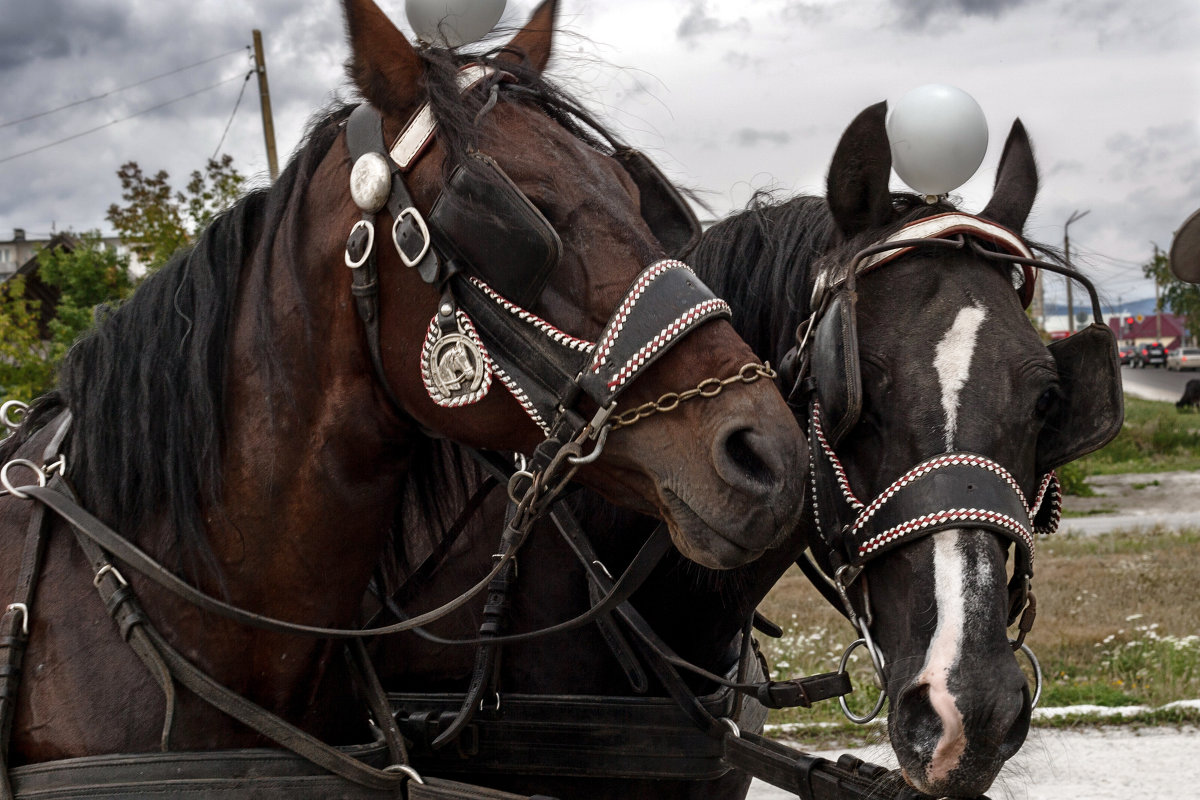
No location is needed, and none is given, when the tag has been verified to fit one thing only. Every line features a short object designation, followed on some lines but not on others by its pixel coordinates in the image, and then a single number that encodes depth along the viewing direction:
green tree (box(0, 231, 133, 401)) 10.05
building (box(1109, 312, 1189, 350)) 64.72
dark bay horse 1.80
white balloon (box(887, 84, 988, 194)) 2.27
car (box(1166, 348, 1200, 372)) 51.72
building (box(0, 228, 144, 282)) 16.16
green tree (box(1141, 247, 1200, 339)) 26.57
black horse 1.84
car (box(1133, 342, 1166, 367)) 56.78
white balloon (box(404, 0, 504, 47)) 2.01
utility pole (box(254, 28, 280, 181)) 13.50
